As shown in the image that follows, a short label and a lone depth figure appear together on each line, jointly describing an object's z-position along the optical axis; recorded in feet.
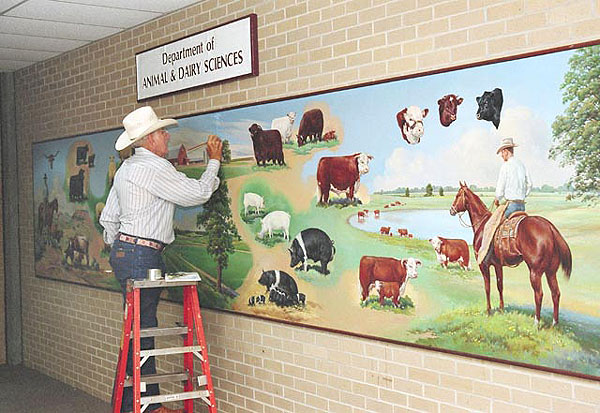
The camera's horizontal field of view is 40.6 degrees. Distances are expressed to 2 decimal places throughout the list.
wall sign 16.17
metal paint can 15.74
